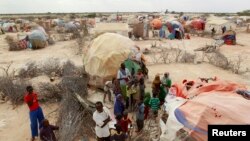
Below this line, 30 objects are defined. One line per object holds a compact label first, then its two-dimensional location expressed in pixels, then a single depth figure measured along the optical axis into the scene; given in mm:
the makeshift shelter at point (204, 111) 5180
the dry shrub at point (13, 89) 9711
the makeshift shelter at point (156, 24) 32500
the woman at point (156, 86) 8883
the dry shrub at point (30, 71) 12355
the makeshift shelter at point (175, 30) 26844
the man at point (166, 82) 9027
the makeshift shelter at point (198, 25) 33281
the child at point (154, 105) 7714
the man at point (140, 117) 6945
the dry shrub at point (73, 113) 5968
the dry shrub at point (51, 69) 12473
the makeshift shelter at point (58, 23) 37347
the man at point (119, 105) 7447
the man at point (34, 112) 7012
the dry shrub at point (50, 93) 9695
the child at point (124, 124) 6219
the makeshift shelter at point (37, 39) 22016
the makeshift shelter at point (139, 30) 26125
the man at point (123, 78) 8658
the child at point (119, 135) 6008
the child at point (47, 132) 6496
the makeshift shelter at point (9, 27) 36250
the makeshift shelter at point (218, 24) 30578
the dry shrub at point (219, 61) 14453
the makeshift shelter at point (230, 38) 23453
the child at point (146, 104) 7518
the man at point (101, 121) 5906
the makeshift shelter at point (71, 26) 32450
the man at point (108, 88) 9257
